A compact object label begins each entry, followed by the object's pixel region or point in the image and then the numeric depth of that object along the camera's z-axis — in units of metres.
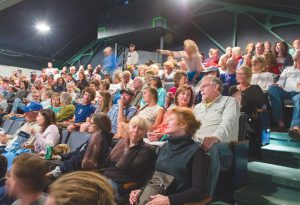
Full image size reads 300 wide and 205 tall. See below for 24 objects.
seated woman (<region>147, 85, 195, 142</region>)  3.03
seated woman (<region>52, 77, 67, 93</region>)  7.54
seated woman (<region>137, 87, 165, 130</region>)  3.37
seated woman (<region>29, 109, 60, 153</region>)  3.36
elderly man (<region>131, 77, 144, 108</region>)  4.45
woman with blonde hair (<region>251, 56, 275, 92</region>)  3.91
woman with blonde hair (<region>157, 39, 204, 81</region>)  4.27
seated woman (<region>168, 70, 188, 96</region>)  4.00
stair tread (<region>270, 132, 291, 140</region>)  3.26
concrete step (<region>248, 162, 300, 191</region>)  2.32
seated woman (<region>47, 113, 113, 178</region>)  2.65
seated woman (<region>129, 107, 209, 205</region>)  1.72
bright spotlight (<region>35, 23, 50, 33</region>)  10.75
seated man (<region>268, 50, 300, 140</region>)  3.50
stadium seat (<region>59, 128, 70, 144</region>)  3.57
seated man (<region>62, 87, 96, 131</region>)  4.57
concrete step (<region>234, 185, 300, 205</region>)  2.19
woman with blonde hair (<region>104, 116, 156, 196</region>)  2.18
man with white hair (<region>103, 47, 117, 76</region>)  8.80
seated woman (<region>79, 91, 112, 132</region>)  4.21
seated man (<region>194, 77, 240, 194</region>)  2.11
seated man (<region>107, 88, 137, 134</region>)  3.73
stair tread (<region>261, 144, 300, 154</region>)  2.84
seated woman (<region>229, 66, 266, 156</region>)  3.05
